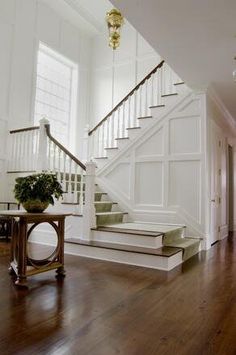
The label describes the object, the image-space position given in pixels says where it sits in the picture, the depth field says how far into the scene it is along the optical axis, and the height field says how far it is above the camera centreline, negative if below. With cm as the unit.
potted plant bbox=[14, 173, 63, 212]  291 +3
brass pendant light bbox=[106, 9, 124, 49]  379 +226
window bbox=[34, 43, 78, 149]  729 +270
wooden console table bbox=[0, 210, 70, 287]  272 -56
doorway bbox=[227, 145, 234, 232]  746 +23
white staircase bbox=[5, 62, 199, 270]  380 -22
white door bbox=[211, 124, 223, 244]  536 +29
